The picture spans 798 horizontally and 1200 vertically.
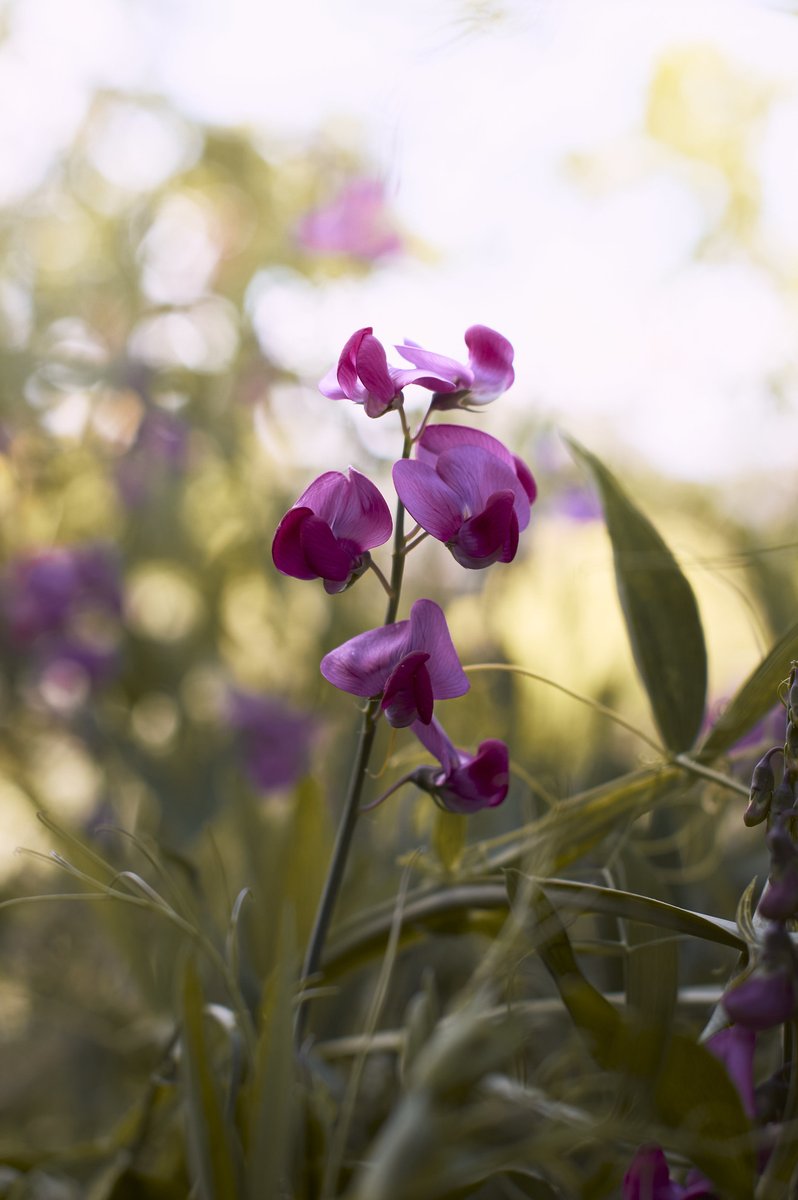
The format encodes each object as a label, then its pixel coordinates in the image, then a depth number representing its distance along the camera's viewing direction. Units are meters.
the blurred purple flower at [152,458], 1.10
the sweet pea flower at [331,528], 0.28
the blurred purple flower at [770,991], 0.21
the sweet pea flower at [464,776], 0.30
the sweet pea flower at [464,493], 0.28
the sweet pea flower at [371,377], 0.28
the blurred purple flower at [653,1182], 0.24
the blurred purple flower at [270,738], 0.92
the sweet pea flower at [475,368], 0.30
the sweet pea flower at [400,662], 0.27
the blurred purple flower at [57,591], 0.96
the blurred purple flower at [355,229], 1.23
